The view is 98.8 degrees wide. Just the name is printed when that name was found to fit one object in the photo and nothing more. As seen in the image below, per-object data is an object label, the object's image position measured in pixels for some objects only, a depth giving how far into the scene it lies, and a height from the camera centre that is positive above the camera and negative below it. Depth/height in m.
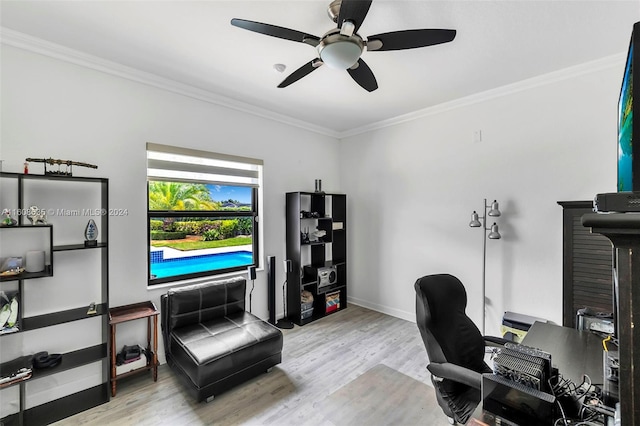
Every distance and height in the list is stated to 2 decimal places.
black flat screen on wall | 0.61 +0.19
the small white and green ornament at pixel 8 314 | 1.86 -0.70
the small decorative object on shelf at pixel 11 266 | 1.92 -0.38
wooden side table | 2.25 -0.94
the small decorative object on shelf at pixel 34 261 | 1.99 -0.35
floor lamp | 2.84 -0.16
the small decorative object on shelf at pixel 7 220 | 1.85 -0.05
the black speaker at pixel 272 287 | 3.56 -0.98
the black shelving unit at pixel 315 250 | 3.72 -0.58
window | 2.82 -0.01
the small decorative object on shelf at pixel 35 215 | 2.00 -0.02
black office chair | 1.54 -0.84
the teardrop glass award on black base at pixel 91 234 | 2.23 -0.18
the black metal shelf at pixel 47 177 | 1.86 +0.26
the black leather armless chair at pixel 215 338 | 2.17 -1.11
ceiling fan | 1.53 +1.04
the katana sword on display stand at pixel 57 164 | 2.00 +0.38
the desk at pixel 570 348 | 1.40 -0.83
